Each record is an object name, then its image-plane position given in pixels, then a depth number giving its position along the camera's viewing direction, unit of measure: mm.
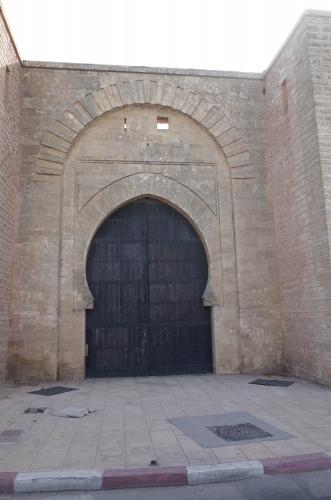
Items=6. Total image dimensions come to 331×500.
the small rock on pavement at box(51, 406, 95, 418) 6268
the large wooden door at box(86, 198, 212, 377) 9828
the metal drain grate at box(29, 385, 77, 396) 7984
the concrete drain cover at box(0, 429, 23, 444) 5074
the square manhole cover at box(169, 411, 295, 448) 5008
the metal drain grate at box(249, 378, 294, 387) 8500
